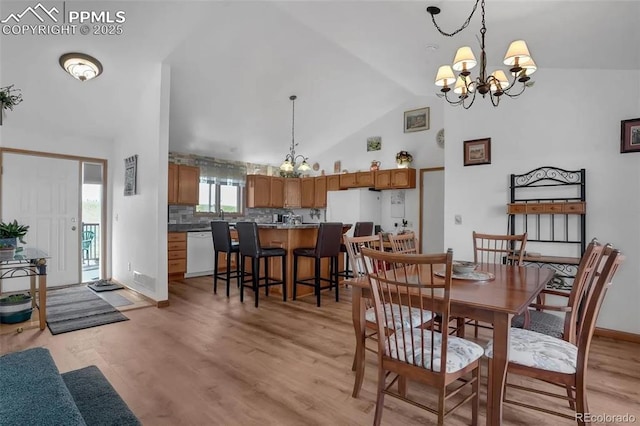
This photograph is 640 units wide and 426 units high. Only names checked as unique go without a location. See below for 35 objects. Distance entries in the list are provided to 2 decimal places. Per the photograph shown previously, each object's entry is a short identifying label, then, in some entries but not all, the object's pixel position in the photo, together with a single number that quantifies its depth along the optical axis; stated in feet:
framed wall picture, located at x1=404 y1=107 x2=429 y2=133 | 19.02
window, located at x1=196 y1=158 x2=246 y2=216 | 22.25
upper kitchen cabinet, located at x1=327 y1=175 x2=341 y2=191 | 22.31
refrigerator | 19.77
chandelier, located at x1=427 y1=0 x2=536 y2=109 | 6.86
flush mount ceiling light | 11.40
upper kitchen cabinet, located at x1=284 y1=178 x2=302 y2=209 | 24.95
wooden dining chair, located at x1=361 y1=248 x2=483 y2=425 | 4.61
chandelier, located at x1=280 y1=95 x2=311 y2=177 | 18.22
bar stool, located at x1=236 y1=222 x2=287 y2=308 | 12.95
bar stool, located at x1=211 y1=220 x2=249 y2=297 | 14.78
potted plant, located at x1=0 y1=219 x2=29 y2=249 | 9.60
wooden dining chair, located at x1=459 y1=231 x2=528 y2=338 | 9.28
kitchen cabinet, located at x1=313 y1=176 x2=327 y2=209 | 23.12
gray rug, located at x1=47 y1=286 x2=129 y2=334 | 10.82
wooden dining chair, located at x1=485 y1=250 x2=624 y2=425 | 4.86
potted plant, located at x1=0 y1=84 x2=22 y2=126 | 9.16
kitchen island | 14.20
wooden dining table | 4.83
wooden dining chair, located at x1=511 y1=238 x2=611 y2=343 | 5.63
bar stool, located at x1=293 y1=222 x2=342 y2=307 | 13.16
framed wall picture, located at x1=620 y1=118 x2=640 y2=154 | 9.78
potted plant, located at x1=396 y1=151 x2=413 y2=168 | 19.02
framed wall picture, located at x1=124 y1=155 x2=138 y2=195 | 14.78
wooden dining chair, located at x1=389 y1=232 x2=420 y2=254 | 8.68
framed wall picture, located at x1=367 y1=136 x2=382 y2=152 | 21.17
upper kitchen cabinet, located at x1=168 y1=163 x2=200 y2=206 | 19.51
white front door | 14.90
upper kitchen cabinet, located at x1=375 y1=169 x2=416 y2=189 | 18.88
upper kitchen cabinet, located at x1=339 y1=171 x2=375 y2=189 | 20.39
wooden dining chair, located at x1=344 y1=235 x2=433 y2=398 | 6.60
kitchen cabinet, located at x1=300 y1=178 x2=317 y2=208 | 23.94
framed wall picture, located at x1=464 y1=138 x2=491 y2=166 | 12.49
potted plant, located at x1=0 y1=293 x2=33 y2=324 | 10.54
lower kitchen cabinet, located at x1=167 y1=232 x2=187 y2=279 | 18.53
